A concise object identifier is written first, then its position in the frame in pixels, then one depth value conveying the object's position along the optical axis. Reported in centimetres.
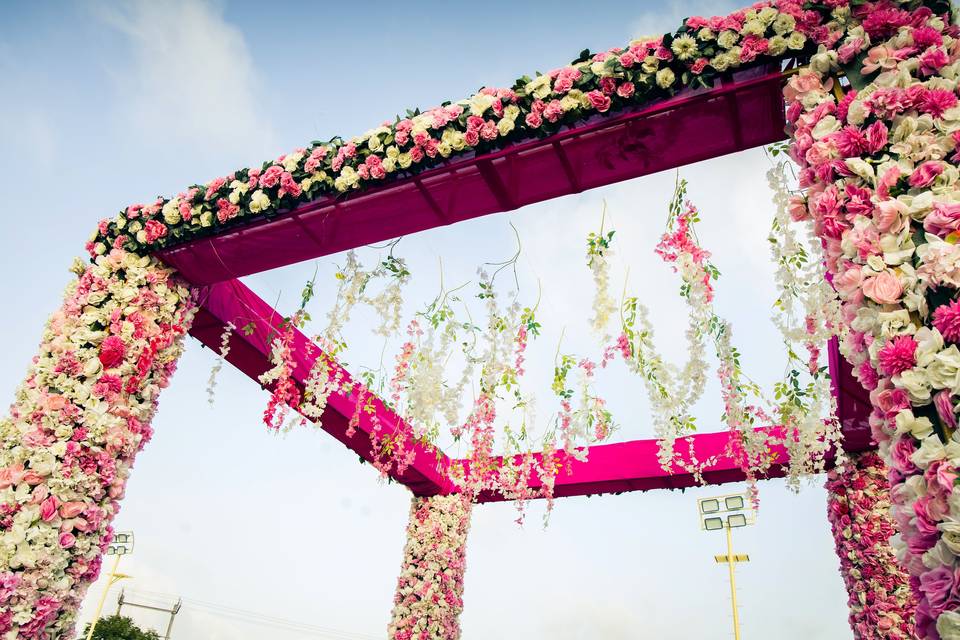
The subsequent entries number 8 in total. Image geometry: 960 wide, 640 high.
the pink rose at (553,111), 287
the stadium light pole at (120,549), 1284
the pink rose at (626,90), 273
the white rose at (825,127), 214
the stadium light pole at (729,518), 770
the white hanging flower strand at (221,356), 431
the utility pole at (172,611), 2639
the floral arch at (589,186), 172
